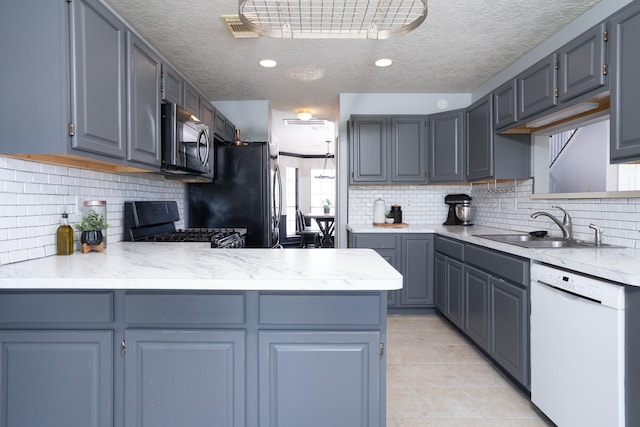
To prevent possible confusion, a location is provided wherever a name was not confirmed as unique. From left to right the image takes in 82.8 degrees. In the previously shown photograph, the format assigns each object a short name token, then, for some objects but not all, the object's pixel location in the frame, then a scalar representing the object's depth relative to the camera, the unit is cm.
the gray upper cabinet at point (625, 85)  165
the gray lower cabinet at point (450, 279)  304
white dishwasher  145
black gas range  255
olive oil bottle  190
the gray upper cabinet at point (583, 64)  187
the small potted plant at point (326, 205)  958
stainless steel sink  230
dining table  753
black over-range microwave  235
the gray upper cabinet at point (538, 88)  227
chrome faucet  248
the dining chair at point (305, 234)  766
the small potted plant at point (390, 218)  411
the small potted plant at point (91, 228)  198
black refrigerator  364
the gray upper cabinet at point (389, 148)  393
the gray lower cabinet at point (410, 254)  366
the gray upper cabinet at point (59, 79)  148
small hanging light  960
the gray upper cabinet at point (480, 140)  315
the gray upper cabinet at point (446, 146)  371
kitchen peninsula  138
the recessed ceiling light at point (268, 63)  317
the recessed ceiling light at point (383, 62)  317
